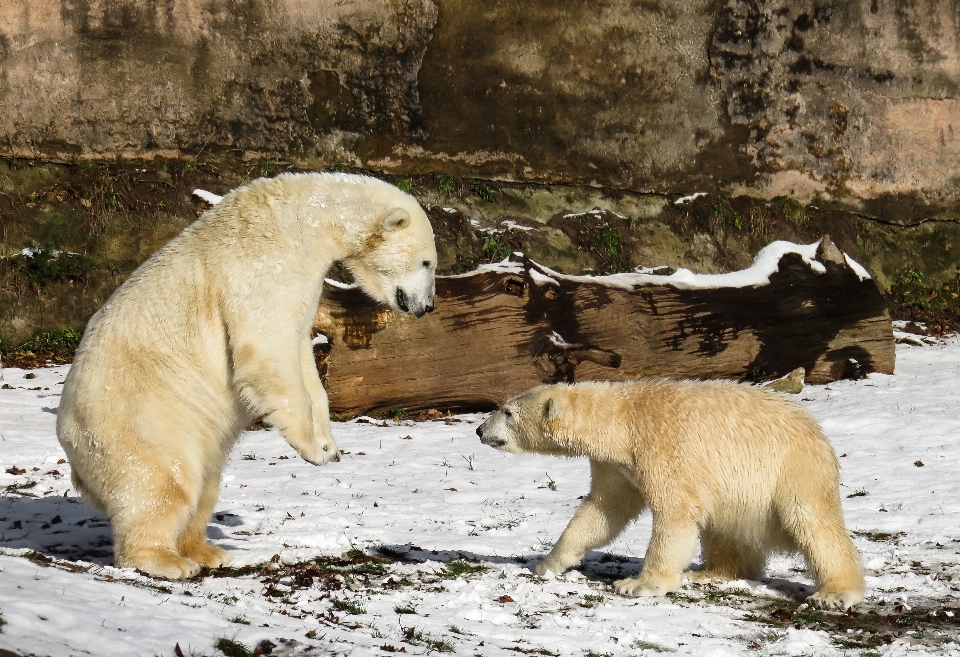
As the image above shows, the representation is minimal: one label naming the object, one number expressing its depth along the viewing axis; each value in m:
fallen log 19.25
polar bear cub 10.52
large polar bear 10.13
